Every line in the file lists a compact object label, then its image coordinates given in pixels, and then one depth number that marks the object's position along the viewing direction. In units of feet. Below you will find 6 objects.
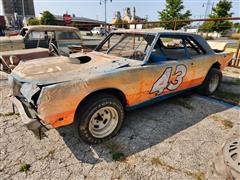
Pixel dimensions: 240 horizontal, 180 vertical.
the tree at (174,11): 94.22
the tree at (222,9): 86.63
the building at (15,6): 310.45
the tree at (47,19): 118.11
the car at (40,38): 23.17
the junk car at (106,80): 7.63
